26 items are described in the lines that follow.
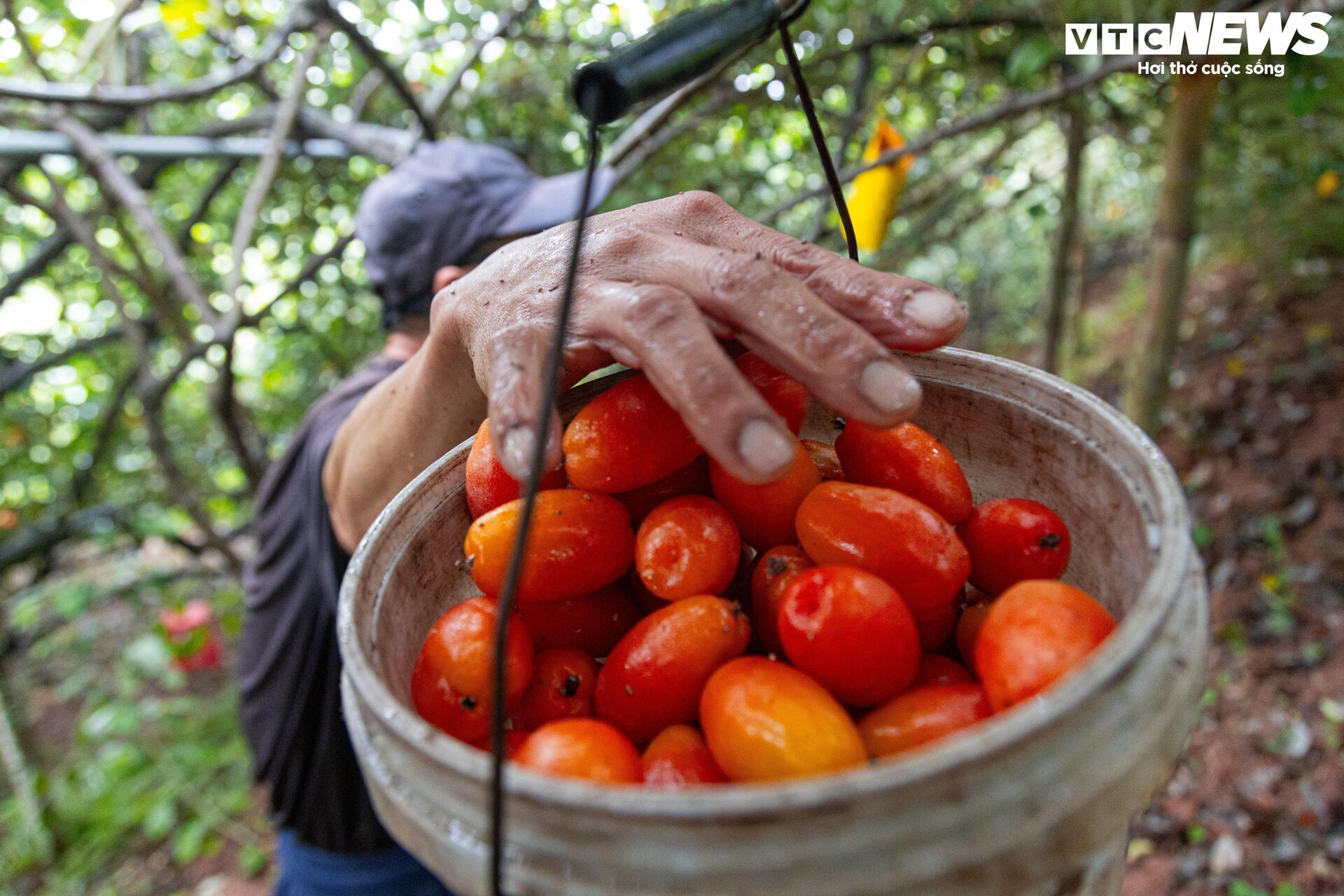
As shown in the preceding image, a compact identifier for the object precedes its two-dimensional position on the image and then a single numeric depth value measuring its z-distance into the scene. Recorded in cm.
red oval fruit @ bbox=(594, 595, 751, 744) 22
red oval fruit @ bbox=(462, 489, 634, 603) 23
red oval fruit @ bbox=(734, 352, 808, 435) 25
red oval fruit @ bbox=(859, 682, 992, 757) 19
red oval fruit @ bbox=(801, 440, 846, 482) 28
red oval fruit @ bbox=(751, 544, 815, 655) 25
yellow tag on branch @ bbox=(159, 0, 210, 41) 59
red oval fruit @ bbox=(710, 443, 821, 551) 25
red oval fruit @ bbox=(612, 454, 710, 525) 27
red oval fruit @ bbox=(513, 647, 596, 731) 24
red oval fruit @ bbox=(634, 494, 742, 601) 23
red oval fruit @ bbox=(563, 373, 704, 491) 24
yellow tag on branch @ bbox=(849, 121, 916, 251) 58
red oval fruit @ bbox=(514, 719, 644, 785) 18
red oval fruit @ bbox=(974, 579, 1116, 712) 18
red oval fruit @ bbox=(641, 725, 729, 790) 20
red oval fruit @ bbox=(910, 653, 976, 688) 23
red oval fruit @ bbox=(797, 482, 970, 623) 22
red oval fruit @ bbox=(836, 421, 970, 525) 25
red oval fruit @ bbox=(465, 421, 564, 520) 25
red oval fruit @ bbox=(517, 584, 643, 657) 26
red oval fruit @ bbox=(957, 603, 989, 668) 24
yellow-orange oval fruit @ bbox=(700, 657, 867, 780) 18
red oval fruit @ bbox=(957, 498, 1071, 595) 23
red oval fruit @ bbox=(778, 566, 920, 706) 20
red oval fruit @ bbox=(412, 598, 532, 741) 22
